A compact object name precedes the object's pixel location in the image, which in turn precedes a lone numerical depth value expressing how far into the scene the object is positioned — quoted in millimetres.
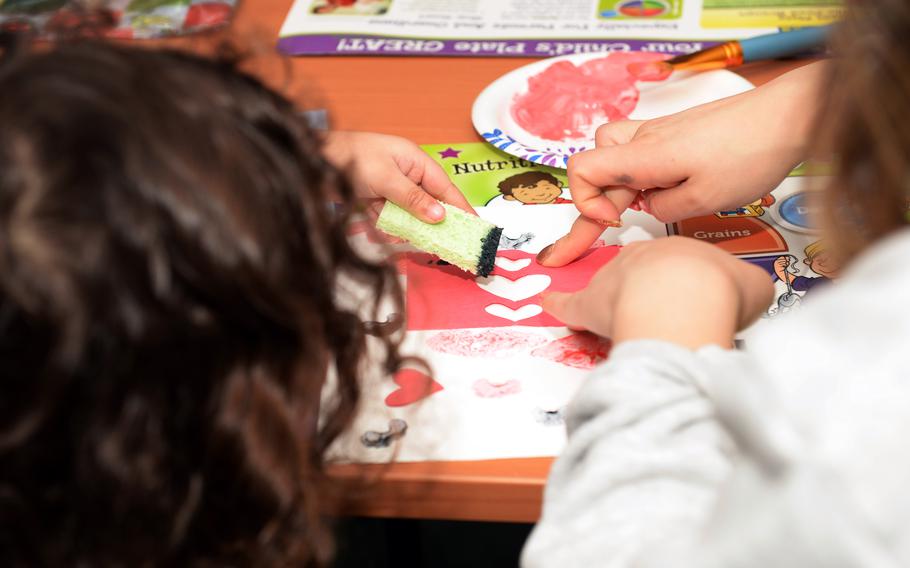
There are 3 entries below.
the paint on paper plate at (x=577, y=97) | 888
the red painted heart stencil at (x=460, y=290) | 690
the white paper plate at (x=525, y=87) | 857
